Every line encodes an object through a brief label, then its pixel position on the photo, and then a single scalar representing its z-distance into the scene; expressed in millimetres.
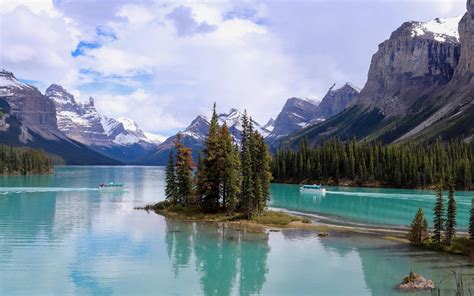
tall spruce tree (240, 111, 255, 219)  81062
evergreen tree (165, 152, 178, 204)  98188
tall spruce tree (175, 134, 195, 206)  93875
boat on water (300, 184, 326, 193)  163225
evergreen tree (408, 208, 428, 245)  61562
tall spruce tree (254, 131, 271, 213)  85000
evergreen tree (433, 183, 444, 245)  59219
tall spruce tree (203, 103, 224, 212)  86062
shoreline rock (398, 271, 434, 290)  41688
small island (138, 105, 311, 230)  81625
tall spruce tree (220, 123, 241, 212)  82862
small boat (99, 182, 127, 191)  165250
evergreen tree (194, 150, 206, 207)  86788
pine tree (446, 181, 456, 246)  57556
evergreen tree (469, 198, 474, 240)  57662
